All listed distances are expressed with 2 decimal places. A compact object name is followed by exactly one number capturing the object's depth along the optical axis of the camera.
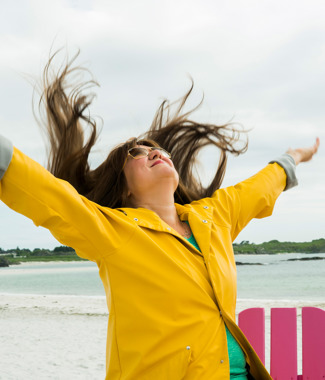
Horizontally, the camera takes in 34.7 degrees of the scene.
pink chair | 2.78
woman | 2.09
